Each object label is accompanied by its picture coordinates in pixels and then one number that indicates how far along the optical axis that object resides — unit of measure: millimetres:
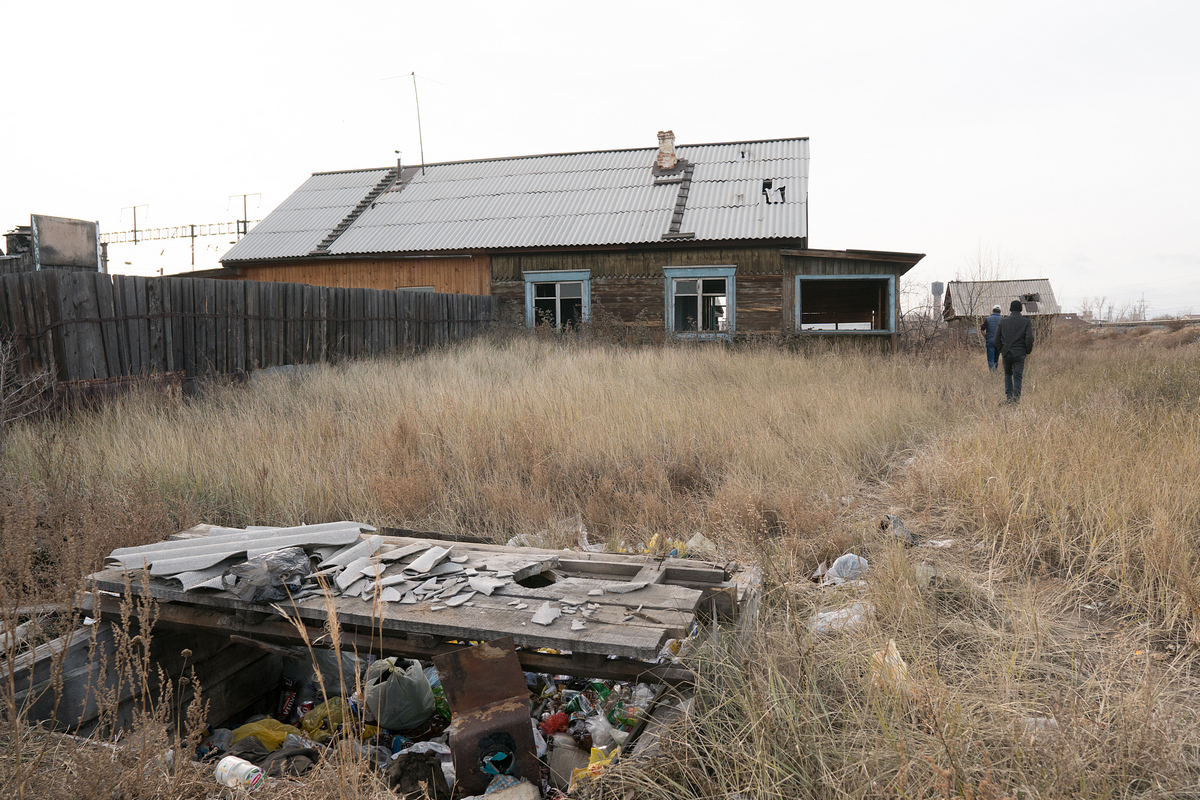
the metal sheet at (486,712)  2344
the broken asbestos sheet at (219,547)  3070
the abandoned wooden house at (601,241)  16000
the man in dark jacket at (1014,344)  8992
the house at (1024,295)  35447
